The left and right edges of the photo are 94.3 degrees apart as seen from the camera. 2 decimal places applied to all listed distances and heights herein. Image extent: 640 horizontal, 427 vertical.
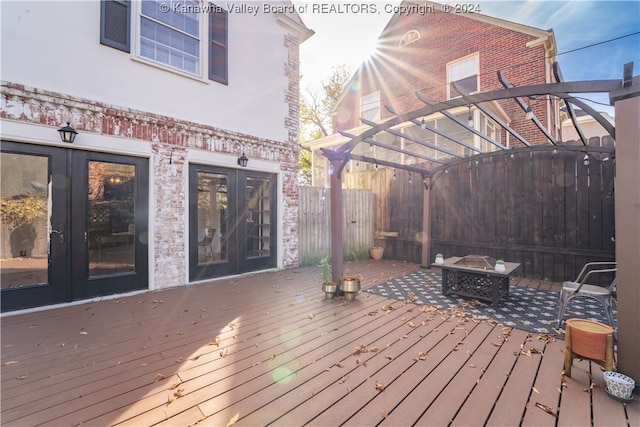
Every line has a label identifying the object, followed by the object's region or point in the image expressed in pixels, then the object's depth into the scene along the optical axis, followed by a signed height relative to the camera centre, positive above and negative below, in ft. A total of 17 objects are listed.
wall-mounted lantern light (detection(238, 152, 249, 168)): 19.48 +3.51
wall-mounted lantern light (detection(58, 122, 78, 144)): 13.17 +3.60
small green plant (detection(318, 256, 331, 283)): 15.80 -3.05
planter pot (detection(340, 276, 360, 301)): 14.30 -3.53
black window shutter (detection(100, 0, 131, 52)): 14.51 +9.51
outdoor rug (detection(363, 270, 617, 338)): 11.87 -4.25
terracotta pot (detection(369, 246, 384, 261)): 27.02 -3.50
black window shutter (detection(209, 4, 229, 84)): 18.51 +10.73
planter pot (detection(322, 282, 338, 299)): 14.62 -3.71
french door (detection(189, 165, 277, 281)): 17.93 -0.51
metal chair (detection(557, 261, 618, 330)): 10.39 -2.88
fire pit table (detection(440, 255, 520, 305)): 13.79 -3.21
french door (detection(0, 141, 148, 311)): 12.55 -0.53
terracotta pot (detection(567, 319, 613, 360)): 7.55 -3.24
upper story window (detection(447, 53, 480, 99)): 34.42 +16.81
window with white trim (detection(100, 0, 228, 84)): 14.99 +10.19
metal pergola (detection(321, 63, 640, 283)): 8.12 +3.67
